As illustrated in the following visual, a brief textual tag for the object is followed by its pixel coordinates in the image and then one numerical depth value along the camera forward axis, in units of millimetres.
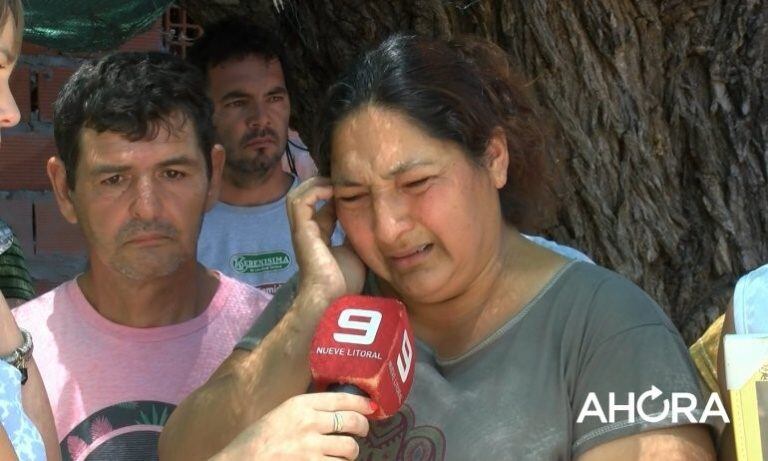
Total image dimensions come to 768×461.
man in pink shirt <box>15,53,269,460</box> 2631
